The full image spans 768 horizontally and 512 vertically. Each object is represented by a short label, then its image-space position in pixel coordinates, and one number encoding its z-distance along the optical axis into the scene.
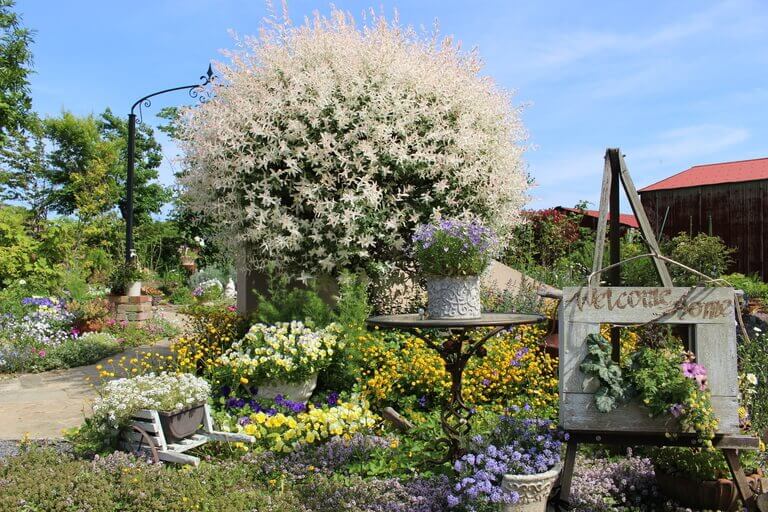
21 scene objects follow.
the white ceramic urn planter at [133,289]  10.02
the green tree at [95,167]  21.42
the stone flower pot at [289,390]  4.51
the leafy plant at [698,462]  3.04
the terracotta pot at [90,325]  9.27
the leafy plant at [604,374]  2.75
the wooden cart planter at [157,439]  3.53
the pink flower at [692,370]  2.74
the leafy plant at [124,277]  9.98
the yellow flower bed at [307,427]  3.68
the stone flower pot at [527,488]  2.64
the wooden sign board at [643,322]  2.78
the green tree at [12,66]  15.55
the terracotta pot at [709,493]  3.01
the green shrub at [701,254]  9.70
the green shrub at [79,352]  7.71
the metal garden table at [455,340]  3.02
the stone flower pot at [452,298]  3.30
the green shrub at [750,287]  11.02
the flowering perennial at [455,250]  3.29
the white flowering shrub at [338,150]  5.14
